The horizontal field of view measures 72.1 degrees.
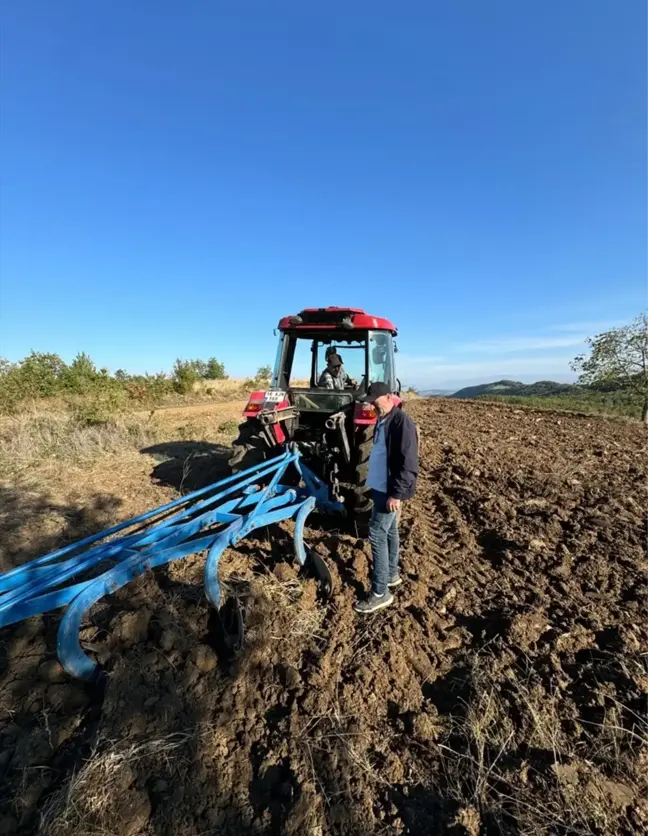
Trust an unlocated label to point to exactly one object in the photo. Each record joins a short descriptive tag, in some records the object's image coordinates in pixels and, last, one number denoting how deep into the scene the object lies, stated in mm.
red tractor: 4121
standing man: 3016
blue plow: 2057
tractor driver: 5082
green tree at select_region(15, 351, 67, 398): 12875
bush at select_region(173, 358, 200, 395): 21981
